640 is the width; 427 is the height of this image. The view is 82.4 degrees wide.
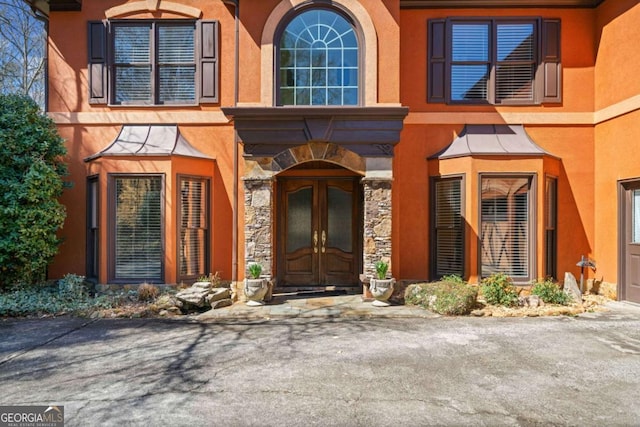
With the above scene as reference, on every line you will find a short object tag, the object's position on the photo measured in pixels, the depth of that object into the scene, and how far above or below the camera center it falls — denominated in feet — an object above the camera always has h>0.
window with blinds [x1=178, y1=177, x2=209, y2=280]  27.25 -1.28
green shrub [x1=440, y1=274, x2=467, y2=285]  25.33 -4.75
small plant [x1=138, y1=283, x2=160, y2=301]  24.89 -5.57
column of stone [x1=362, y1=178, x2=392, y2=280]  25.25 -0.72
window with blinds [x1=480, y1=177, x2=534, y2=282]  26.53 -0.81
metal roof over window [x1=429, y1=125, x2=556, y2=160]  26.27 +5.14
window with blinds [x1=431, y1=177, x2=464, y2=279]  27.12 -1.24
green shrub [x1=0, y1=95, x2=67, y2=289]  24.34 +1.25
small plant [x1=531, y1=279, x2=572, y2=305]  24.39 -5.48
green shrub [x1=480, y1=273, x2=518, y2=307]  23.82 -5.32
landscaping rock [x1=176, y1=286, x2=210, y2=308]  23.50 -5.51
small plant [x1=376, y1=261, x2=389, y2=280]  24.40 -3.90
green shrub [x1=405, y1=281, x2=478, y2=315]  22.57 -5.47
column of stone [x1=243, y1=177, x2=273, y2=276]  25.50 -0.75
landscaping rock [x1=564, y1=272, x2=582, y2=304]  25.57 -5.37
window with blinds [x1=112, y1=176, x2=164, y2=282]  26.58 -1.23
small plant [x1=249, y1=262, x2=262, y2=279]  24.73 -3.98
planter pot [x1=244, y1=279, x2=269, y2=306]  24.44 -5.26
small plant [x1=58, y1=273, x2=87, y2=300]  25.02 -5.33
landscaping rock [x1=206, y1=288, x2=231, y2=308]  24.31 -5.65
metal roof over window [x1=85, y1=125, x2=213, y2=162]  26.43 +5.11
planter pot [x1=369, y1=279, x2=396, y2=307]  24.18 -5.20
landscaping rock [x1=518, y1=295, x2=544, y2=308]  23.86 -5.88
